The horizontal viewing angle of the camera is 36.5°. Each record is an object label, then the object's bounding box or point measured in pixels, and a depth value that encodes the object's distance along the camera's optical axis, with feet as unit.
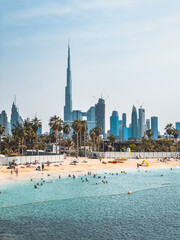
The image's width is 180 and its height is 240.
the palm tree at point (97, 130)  379.94
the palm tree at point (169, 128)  399.24
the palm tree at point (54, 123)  315.53
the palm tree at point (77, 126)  319.27
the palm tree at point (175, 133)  397.06
